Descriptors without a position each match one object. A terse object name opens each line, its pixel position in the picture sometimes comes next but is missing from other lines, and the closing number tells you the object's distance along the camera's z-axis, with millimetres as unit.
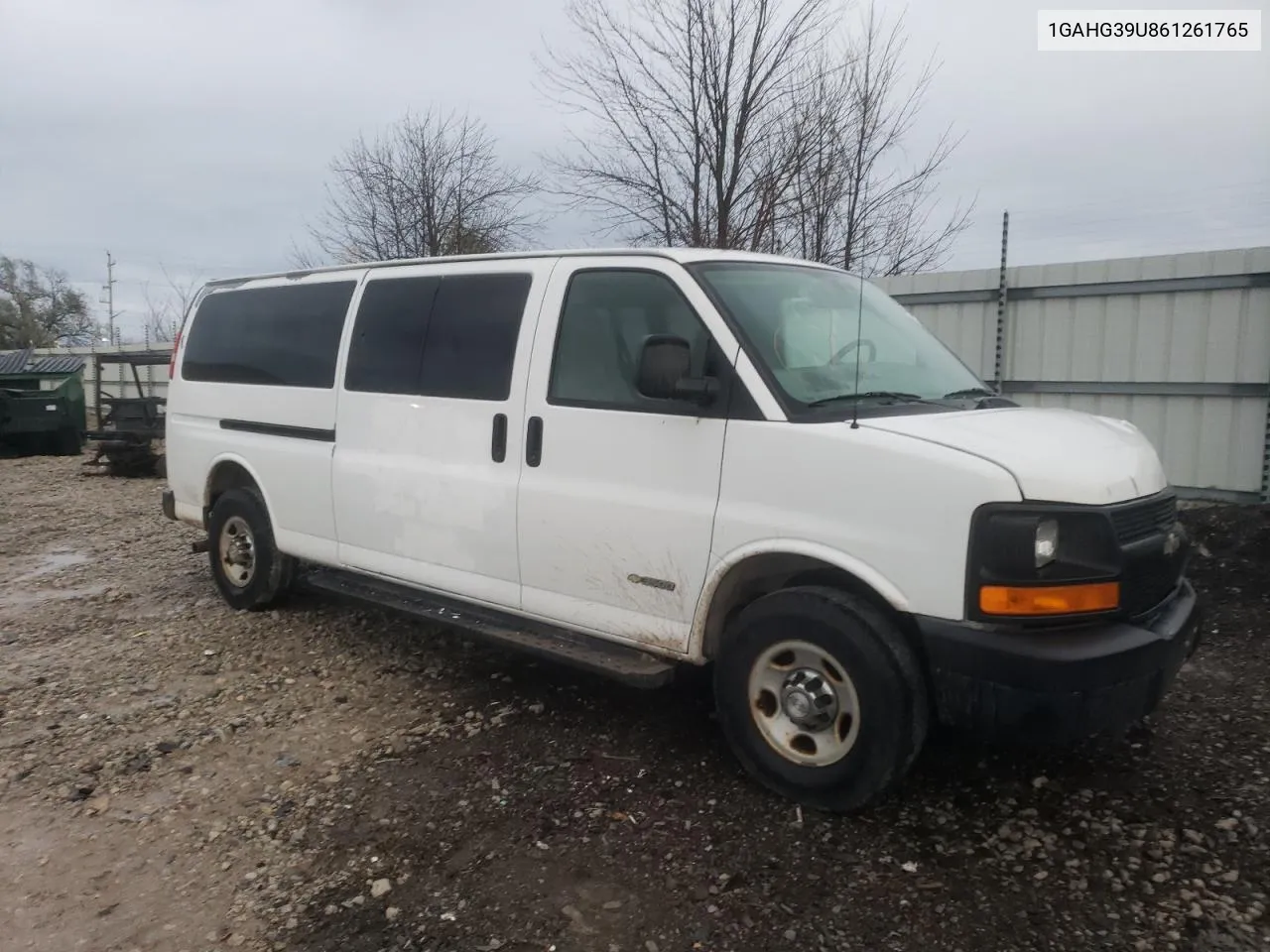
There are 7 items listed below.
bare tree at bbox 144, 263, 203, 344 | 39241
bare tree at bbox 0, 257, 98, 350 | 50250
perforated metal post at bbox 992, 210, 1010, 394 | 8555
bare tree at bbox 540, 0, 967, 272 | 10523
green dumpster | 17281
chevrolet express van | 3131
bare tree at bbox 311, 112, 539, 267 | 17406
